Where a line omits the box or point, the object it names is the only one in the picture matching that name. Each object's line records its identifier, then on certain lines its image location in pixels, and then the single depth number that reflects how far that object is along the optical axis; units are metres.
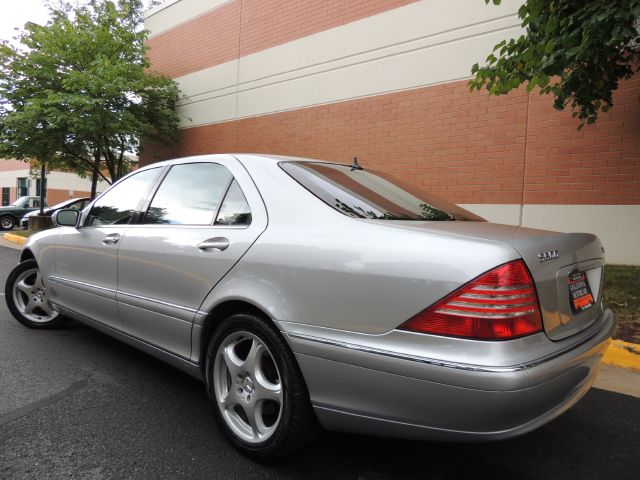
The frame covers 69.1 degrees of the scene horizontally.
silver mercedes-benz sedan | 1.66
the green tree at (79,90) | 11.24
